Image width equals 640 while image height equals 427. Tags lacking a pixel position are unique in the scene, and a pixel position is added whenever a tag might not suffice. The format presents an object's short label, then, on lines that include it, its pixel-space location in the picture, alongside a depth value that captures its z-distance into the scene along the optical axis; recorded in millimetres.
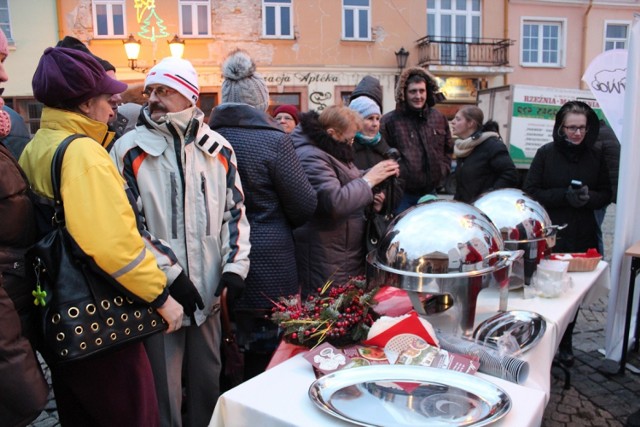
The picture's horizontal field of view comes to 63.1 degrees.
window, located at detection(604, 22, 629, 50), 18328
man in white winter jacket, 1982
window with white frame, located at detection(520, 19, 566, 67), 17797
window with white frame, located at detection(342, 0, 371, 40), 15875
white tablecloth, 1261
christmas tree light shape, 14492
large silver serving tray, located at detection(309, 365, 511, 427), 1202
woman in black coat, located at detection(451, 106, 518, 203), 4188
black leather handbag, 1464
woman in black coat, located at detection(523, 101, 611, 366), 3545
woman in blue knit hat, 3340
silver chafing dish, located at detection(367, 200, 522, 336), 1662
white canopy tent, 3143
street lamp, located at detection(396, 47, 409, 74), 15609
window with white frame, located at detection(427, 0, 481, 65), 16859
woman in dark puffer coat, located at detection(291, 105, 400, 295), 2627
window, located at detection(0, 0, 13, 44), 14364
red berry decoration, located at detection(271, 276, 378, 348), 1604
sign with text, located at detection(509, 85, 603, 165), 10055
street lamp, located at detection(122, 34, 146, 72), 9343
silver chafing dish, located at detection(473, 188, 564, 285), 2355
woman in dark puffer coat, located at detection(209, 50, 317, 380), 2357
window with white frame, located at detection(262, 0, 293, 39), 15367
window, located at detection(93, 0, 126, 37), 14703
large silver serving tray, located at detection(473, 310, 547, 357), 1717
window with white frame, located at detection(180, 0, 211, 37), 14961
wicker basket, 2729
